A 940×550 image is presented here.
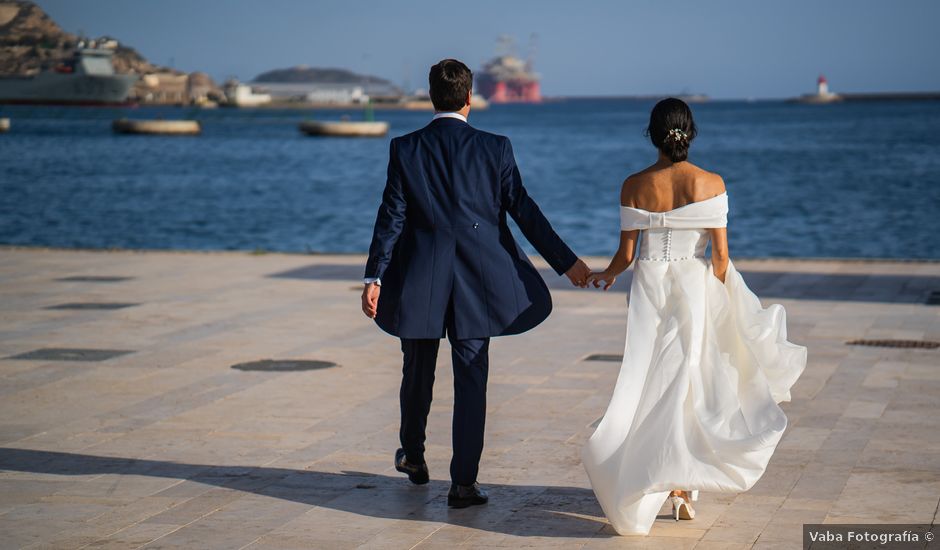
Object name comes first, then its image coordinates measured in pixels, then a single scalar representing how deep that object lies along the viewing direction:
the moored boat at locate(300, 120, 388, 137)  123.88
